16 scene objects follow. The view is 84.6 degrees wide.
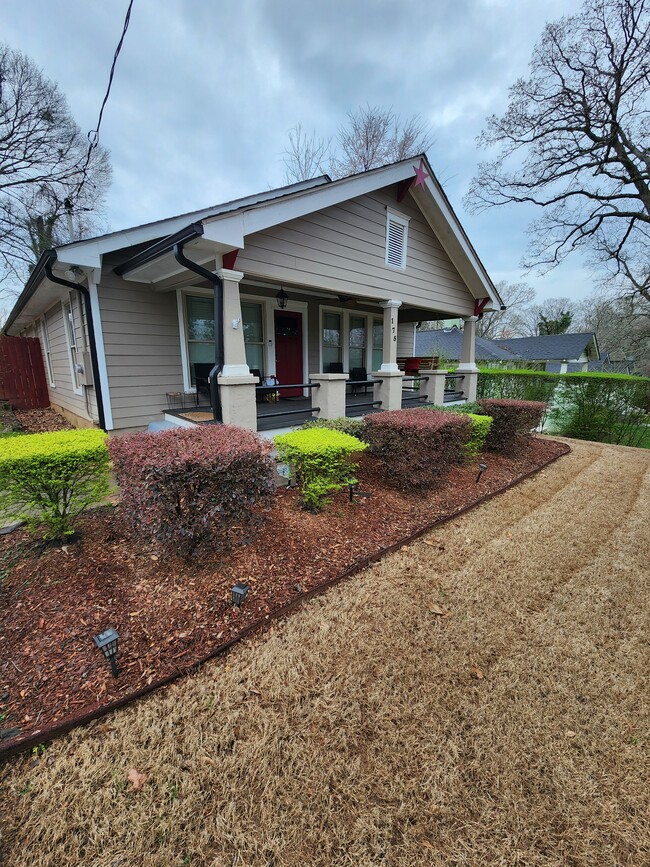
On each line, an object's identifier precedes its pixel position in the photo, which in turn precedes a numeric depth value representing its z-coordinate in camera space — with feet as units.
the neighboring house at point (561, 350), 100.83
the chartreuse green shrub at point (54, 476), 9.55
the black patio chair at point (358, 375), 32.60
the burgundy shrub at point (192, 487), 9.00
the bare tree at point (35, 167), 42.09
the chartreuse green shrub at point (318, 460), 12.75
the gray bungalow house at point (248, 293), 14.78
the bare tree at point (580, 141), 38.32
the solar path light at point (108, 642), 6.46
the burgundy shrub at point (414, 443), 15.12
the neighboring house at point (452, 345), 97.96
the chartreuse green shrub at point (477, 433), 20.16
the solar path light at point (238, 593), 8.44
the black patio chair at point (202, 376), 20.81
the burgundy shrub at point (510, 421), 22.47
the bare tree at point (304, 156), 51.60
